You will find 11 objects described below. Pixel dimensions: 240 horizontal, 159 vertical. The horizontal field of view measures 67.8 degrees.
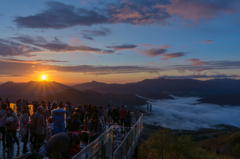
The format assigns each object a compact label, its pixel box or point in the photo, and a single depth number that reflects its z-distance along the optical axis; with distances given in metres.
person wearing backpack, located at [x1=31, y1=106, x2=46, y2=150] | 6.41
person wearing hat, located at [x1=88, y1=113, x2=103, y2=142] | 6.19
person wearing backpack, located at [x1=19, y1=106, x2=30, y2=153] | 6.89
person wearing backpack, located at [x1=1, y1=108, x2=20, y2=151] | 6.50
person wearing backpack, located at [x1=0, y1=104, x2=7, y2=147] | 7.03
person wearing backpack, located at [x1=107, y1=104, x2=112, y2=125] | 13.55
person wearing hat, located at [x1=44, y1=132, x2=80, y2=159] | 3.70
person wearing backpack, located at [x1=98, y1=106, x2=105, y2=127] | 10.82
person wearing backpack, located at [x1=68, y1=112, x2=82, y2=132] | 5.78
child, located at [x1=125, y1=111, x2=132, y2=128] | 11.80
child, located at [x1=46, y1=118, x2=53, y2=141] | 8.31
